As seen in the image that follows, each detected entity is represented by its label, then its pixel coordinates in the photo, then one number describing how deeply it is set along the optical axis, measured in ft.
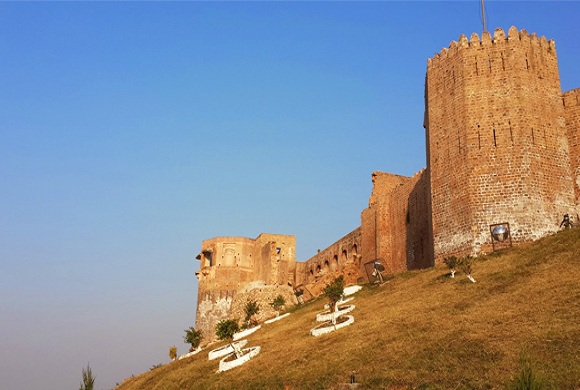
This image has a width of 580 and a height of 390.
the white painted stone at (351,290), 91.64
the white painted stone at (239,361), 67.82
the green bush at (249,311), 104.58
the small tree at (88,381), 64.39
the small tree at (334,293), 74.79
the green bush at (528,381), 31.91
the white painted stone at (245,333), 92.88
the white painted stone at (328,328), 67.26
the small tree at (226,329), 83.66
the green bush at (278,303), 115.75
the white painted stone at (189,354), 100.21
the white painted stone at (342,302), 84.59
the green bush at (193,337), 108.68
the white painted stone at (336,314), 75.99
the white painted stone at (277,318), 97.00
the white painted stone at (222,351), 80.94
